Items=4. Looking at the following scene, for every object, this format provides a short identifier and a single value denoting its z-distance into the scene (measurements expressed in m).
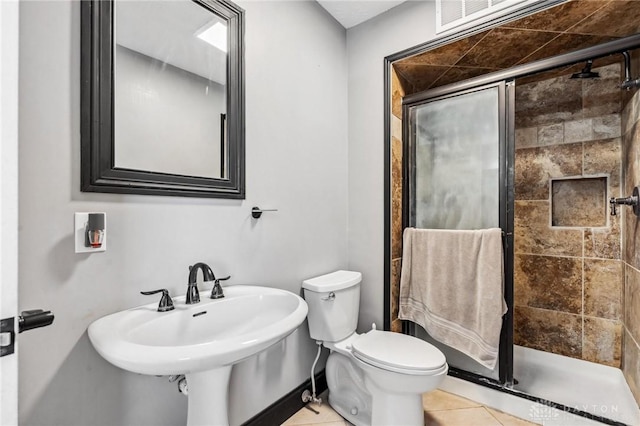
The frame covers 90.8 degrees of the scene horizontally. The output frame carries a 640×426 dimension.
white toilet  1.41
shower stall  1.76
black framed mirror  1.00
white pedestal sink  0.79
